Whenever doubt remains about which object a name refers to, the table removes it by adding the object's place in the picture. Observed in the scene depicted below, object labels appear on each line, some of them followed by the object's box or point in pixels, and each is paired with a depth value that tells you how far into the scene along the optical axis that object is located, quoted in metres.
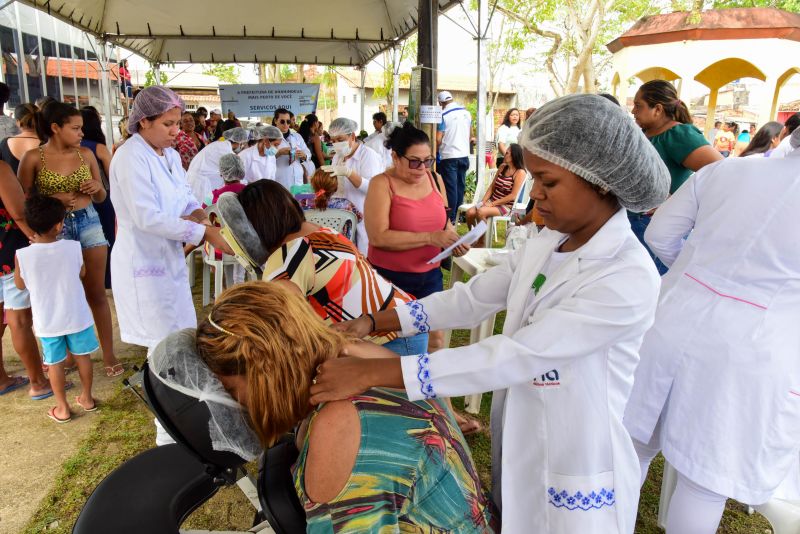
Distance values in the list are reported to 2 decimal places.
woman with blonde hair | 1.08
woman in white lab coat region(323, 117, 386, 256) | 5.38
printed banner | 11.36
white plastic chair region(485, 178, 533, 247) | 5.65
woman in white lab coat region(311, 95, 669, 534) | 1.15
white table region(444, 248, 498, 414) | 3.14
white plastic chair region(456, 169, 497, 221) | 7.66
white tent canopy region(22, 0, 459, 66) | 8.66
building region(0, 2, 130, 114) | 7.44
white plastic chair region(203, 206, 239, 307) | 4.93
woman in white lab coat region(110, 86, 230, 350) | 2.62
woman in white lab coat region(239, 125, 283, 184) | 5.68
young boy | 3.04
